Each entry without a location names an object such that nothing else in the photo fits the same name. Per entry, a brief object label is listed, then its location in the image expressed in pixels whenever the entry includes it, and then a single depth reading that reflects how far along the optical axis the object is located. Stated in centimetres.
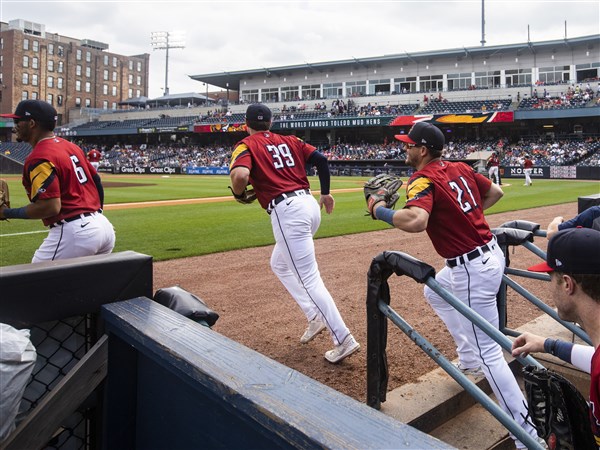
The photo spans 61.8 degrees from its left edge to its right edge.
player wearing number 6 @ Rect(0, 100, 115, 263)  384
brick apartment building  7581
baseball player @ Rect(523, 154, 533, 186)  2578
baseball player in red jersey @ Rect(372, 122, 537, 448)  313
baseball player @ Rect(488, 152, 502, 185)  2302
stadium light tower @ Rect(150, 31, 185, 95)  8169
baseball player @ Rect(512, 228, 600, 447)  198
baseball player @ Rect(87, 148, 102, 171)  2099
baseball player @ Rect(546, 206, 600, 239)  384
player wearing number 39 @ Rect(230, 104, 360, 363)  417
